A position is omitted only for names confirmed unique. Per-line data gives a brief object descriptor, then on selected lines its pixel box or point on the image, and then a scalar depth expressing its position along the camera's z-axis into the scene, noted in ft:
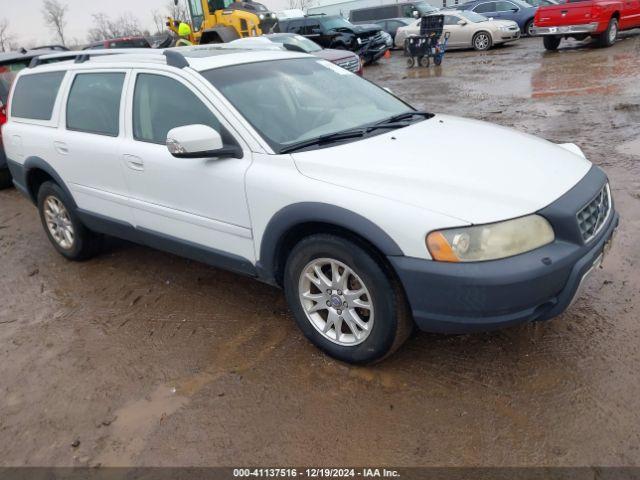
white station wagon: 8.16
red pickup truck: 47.96
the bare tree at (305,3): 253.44
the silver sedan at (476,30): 61.77
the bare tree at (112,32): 247.50
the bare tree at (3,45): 217.36
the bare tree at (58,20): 252.42
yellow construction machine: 53.93
